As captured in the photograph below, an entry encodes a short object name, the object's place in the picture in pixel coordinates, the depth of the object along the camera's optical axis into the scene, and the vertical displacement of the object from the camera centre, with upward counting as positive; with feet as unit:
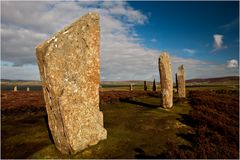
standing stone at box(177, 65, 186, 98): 89.66 -0.89
